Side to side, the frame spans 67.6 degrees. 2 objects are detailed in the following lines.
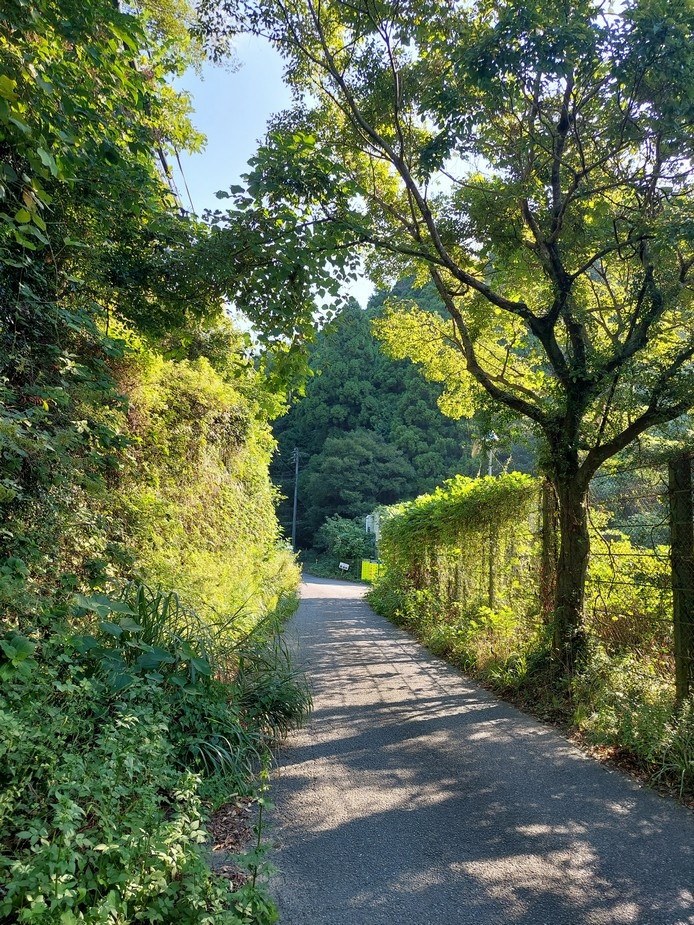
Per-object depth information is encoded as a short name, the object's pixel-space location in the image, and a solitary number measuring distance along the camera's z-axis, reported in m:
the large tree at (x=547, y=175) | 4.31
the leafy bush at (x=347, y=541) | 33.78
